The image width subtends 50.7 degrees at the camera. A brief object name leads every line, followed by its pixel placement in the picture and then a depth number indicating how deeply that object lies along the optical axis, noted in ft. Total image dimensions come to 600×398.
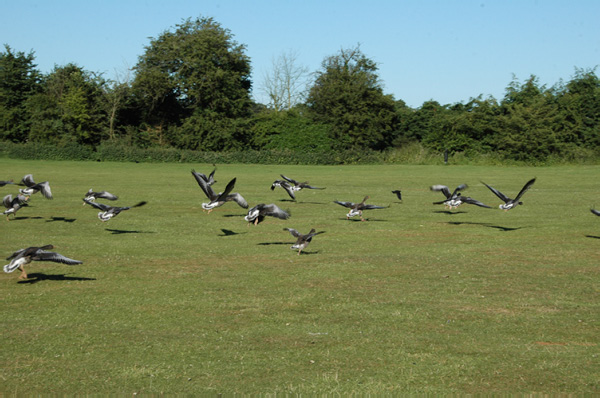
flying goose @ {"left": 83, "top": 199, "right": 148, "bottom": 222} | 61.41
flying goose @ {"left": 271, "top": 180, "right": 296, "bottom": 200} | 88.90
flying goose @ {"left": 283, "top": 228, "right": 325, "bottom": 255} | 49.85
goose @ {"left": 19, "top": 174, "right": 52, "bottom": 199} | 68.39
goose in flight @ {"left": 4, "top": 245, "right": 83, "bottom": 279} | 37.78
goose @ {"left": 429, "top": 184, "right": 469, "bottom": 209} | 77.41
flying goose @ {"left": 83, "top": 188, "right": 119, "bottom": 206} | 71.46
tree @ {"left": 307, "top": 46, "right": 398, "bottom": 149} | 271.28
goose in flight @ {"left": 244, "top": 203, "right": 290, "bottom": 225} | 55.31
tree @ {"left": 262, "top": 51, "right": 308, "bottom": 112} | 346.95
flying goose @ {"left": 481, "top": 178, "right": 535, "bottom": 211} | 66.52
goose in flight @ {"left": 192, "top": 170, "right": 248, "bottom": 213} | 65.48
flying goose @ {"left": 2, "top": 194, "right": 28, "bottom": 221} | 69.97
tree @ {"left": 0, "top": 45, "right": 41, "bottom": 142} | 265.13
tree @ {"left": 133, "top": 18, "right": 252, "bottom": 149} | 267.59
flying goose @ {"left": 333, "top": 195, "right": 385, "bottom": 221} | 67.92
